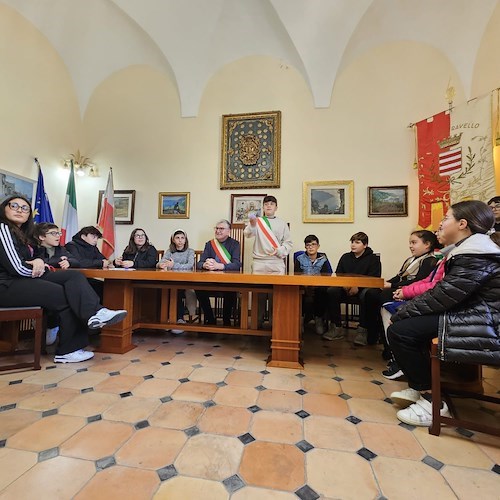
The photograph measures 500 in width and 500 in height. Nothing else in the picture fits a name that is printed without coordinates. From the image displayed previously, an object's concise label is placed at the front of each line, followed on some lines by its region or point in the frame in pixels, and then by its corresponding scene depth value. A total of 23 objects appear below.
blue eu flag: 4.08
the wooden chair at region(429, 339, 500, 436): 1.25
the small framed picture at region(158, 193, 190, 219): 4.60
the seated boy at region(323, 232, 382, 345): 3.02
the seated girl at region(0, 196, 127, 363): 2.03
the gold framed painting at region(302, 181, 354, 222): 4.17
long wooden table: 2.04
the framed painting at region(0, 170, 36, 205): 3.59
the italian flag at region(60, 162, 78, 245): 4.47
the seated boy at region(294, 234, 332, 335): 3.31
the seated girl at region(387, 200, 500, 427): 1.25
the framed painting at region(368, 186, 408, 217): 4.01
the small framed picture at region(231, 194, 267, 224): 4.40
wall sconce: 4.79
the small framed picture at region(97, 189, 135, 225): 4.75
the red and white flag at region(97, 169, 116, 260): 4.54
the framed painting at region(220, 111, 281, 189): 4.40
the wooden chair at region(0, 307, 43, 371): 1.96
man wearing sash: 3.23
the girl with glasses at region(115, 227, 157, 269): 3.51
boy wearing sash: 2.80
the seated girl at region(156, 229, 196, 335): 3.29
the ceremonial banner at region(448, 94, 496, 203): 3.16
